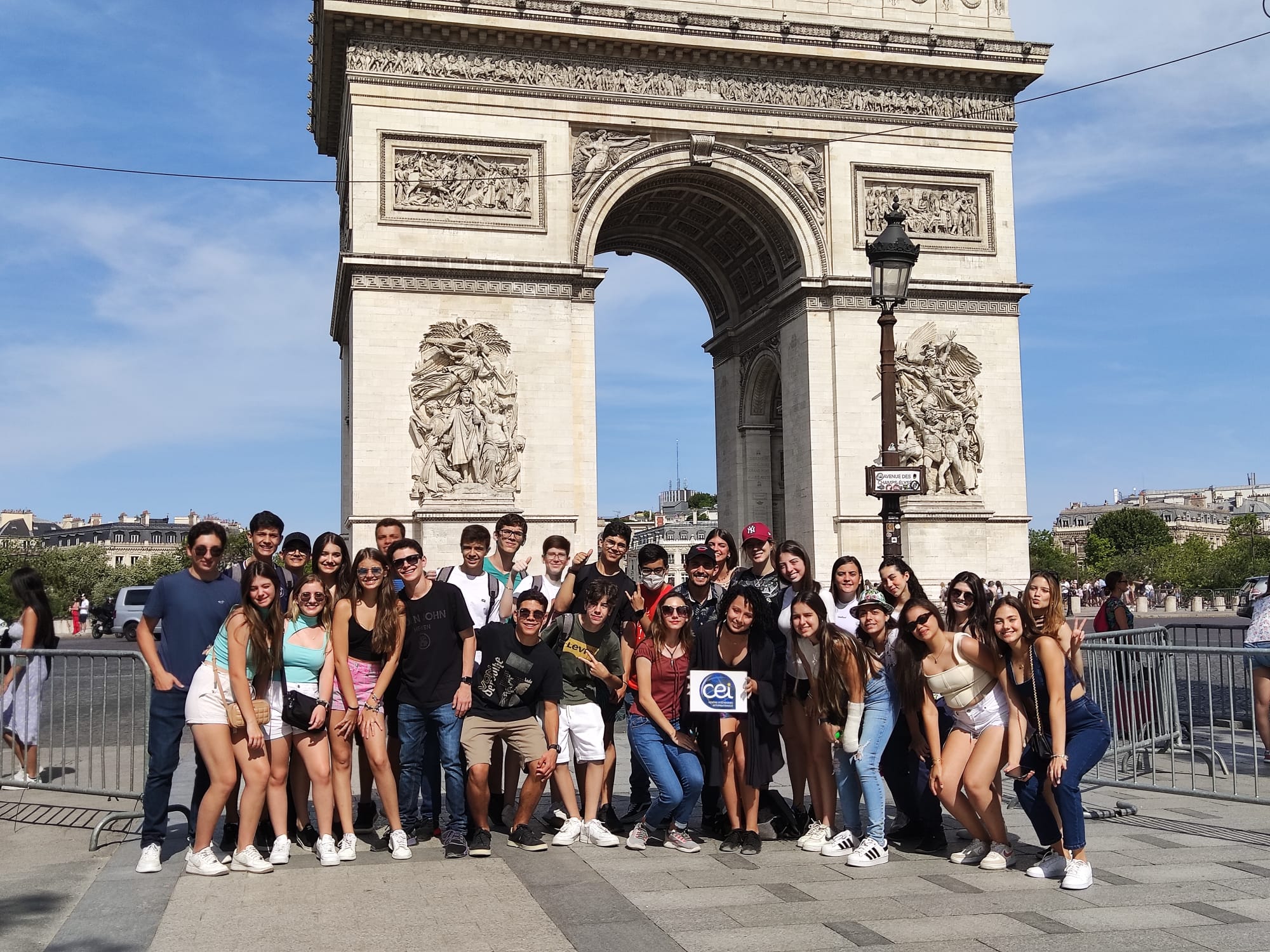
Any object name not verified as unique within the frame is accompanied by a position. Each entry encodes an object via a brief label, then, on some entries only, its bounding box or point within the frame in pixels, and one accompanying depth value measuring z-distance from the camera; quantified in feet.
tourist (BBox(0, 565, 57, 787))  30.17
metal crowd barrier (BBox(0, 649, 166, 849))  27.53
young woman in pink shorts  24.04
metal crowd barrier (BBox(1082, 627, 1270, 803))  28.48
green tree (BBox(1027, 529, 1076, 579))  319.49
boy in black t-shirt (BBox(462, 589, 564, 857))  24.91
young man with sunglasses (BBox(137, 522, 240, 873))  23.59
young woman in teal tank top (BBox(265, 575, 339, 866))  23.52
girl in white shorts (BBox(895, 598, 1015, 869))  23.44
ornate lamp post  41.93
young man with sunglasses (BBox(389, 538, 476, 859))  25.11
